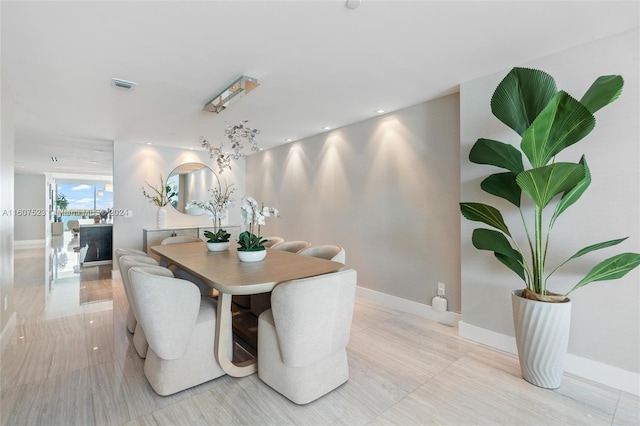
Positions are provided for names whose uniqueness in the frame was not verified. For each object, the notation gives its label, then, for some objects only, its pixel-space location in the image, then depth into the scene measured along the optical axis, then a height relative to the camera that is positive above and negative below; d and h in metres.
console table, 5.00 -0.38
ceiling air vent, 2.62 +1.21
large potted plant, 1.79 +0.16
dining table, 1.78 -0.43
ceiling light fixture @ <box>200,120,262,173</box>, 2.88 +0.69
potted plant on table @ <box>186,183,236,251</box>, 3.11 -0.24
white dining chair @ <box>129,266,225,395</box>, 1.73 -0.78
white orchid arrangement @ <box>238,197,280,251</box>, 2.54 -0.06
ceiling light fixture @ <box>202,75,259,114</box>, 2.62 +1.18
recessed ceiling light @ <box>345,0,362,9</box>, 1.64 +1.21
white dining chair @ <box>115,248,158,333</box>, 2.62 -0.44
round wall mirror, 5.69 +0.59
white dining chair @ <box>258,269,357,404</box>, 1.70 -0.78
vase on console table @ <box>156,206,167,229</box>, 5.33 -0.11
